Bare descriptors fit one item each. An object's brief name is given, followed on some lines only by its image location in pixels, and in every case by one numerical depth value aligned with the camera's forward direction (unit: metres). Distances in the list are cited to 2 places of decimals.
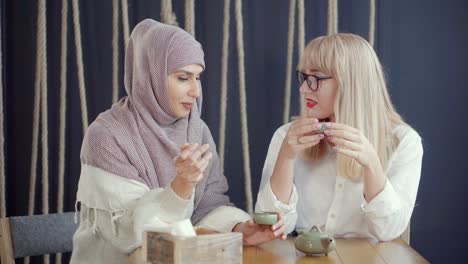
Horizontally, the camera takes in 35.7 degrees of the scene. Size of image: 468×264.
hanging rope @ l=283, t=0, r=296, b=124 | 2.73
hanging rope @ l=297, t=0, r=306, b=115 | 2.74
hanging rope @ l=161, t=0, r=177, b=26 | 2.71
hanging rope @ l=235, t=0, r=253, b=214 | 2.75
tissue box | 1.57
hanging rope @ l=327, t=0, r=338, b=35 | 2.71
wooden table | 1.89
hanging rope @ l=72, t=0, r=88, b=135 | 2.77
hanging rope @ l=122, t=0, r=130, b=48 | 2.77
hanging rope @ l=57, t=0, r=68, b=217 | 2.78
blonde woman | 2.30
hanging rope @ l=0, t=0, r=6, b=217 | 2.77
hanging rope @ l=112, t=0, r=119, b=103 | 2.77
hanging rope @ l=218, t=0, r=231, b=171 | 2.76
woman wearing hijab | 2.16
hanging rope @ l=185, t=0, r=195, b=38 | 2.74
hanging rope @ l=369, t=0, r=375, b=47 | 2.69
